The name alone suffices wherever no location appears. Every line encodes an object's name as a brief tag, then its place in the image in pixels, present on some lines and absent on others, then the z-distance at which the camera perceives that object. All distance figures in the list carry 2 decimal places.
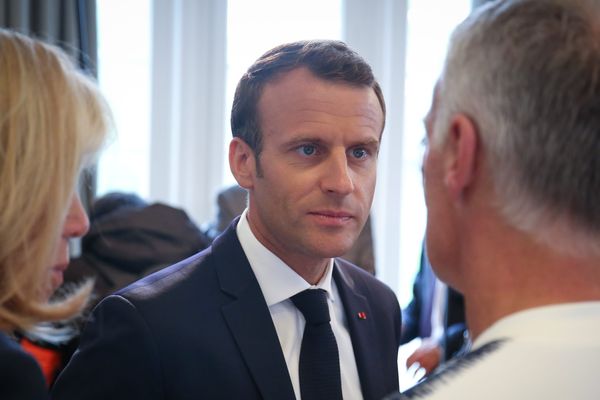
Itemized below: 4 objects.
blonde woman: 1.03
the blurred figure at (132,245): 2.15
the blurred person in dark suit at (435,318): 2.61
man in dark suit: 1.37
